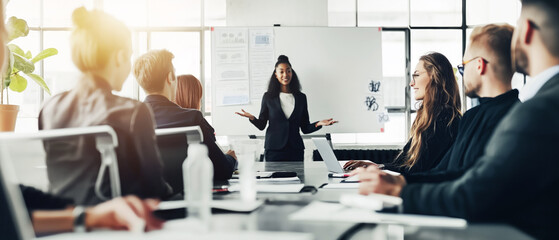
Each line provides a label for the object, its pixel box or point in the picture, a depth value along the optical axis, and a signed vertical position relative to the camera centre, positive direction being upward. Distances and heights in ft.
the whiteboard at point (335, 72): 14.01 +1.49
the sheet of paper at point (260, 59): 13.82 +1.92
